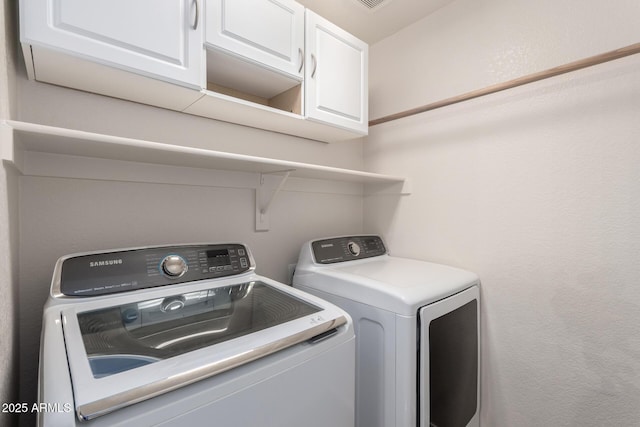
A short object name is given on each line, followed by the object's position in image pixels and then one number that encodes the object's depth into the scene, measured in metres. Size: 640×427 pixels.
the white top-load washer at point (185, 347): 0.54
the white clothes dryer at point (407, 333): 1.06
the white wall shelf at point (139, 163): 0.85
